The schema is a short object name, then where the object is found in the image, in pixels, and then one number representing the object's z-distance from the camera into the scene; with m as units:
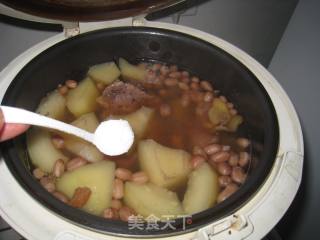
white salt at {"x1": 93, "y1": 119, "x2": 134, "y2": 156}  0.25
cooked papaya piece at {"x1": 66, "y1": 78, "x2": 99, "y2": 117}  0.33
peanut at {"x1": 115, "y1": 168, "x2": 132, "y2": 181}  0.28
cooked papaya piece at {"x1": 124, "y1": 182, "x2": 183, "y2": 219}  0.25
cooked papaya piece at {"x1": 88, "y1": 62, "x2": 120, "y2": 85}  0.36
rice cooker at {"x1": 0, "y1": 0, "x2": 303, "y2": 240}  0.21
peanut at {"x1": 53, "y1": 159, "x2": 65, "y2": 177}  0.27
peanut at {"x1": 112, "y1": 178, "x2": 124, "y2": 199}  0.27
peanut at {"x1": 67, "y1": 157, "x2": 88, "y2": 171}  0.28
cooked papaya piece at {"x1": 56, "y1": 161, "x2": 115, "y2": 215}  0.26
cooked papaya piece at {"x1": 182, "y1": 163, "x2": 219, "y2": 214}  0.27
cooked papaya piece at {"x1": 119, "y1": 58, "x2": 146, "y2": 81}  0.37
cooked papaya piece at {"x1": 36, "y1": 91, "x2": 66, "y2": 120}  0.32
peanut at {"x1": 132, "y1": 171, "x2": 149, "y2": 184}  0.28
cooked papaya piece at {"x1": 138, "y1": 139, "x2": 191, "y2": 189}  0.28
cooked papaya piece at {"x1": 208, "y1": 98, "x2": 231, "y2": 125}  0.34
